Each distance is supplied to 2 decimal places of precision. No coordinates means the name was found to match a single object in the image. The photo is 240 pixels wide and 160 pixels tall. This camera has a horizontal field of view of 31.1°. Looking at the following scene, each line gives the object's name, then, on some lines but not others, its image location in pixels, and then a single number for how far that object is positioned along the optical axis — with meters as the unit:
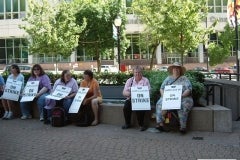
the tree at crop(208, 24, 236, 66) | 50.75
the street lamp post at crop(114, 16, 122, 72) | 24.23
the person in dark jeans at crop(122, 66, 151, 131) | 9.55
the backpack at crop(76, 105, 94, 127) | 10.21
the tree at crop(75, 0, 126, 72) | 39.44
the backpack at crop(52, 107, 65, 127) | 10.10
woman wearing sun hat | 8.87
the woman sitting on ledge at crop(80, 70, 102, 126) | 10.20
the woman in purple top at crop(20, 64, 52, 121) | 11.38
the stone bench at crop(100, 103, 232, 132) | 8.98
